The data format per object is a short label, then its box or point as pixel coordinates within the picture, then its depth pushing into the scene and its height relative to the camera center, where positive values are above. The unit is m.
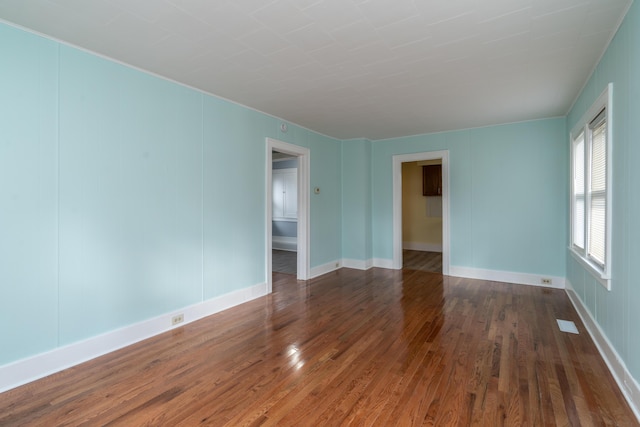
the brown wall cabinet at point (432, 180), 8.17 +0.84
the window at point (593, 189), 2.46 +0.24
